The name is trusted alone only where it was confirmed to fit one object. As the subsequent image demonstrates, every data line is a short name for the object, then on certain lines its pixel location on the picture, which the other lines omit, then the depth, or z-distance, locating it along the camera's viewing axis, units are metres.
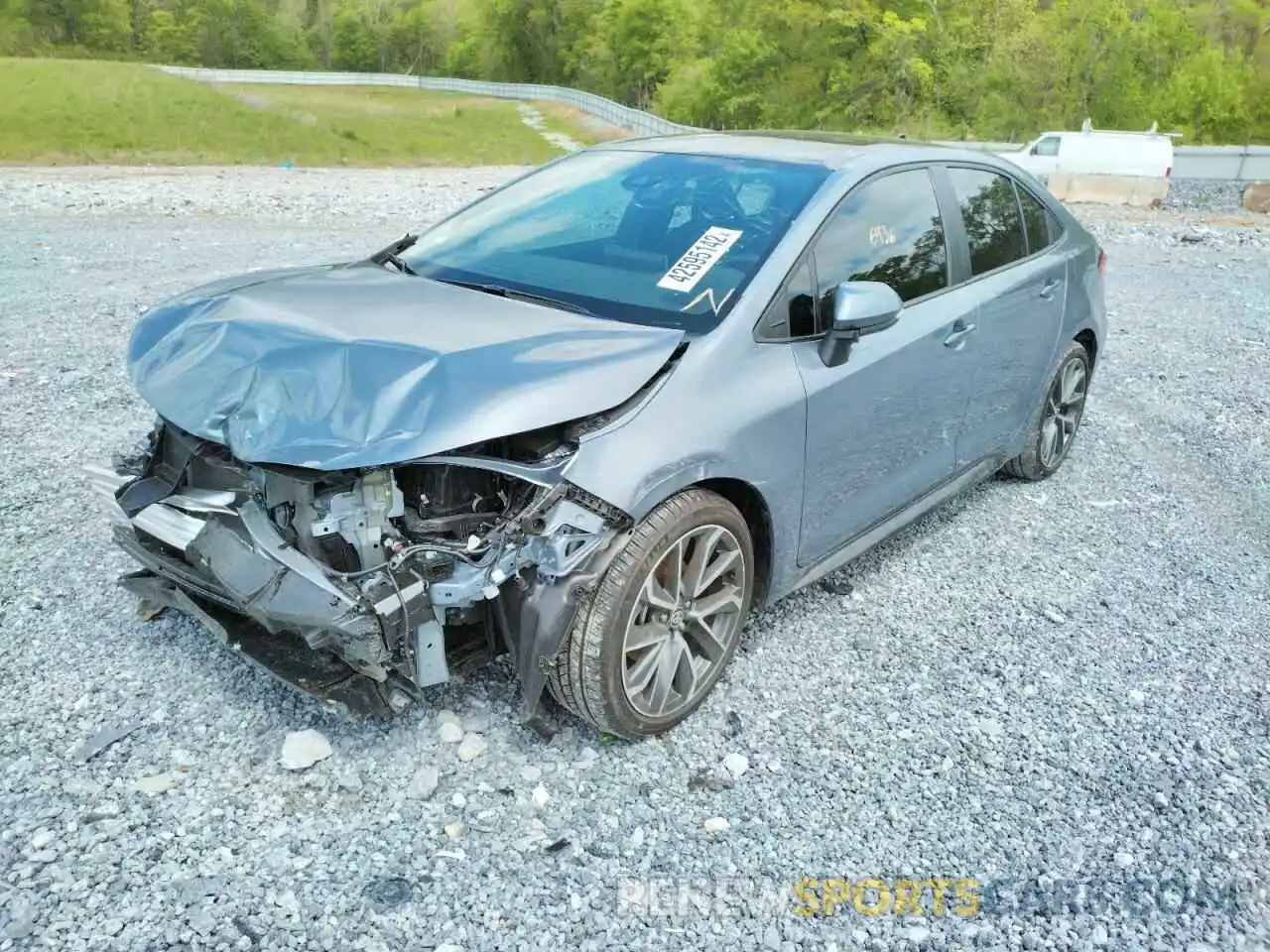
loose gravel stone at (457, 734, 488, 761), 3.12
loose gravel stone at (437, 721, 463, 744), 3.18
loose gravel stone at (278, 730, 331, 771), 3.04
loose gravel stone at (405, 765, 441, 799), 2.96
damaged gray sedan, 2.81
